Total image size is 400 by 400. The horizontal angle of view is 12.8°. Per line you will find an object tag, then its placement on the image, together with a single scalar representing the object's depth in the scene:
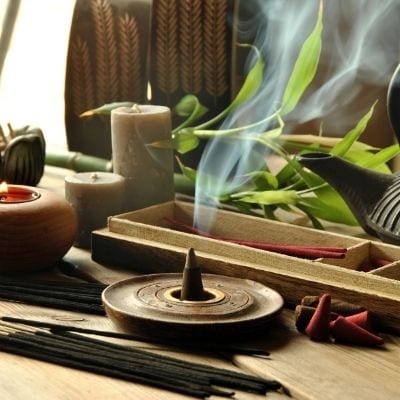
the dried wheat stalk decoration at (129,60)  1.38
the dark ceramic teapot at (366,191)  1.10
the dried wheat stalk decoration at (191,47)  1.33
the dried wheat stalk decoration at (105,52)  1.39
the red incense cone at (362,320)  0.98
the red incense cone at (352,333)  0.97
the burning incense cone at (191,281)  1.00
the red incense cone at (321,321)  0.98
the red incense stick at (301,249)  1.06
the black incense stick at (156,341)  0.96
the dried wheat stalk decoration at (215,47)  1.32
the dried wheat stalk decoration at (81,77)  1.41
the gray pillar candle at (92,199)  1.17
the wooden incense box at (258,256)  1.00
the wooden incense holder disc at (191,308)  0.97
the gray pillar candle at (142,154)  1.21
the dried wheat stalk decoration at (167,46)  1.34
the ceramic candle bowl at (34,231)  1.09
